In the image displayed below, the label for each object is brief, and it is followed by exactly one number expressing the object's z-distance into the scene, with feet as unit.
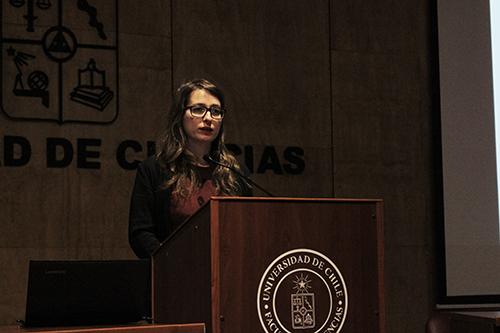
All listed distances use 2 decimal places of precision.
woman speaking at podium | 20.84
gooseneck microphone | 18.88
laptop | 15.87
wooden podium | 15.84
